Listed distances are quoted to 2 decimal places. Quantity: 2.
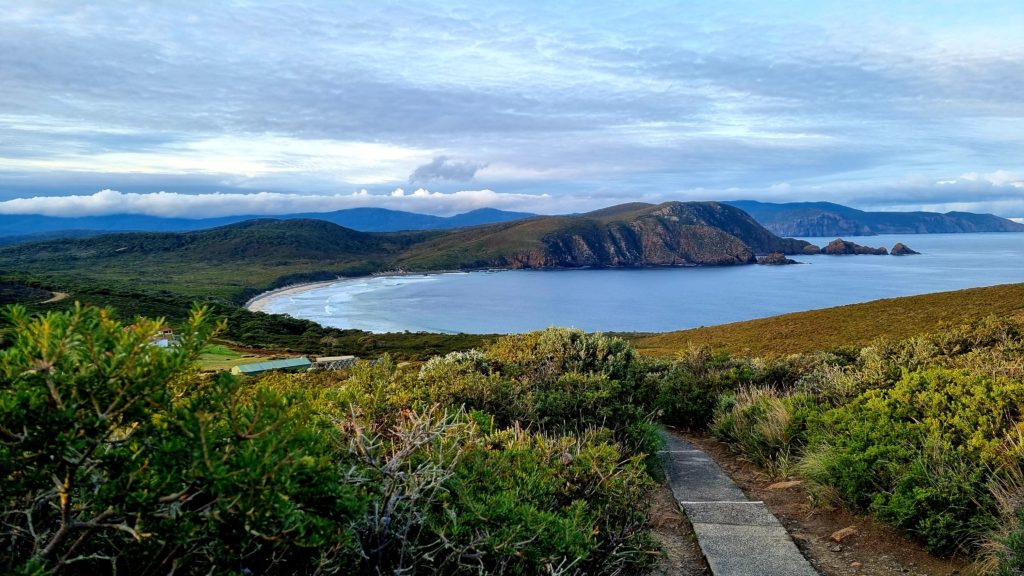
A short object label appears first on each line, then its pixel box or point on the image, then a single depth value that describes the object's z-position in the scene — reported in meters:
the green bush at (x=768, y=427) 7.29
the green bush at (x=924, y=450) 4.81
